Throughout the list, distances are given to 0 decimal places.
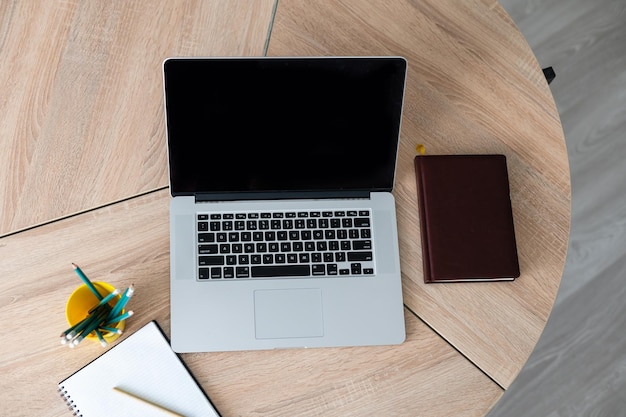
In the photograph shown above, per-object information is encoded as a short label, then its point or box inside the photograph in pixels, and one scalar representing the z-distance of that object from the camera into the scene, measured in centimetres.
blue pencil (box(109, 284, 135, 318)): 98
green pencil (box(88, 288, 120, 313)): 99
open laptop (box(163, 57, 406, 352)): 105
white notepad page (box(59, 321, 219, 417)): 104
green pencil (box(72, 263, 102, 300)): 99
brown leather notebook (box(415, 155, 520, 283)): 111
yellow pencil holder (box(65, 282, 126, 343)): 102
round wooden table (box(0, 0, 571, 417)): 107
